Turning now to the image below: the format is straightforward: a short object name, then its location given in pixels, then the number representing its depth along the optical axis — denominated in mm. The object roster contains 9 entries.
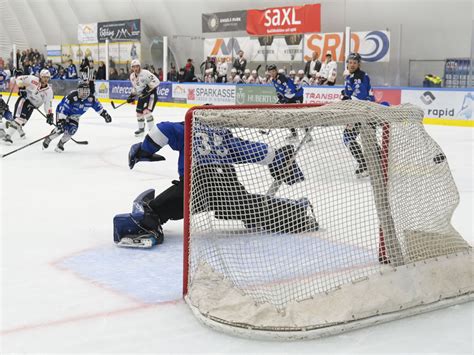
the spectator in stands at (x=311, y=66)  14828
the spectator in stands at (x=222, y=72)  16172
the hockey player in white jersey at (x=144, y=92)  9336
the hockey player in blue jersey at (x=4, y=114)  8320
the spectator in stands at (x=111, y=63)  20203
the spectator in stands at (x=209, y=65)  16531
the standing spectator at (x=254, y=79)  15250
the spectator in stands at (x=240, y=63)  16109
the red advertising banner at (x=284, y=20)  16078
